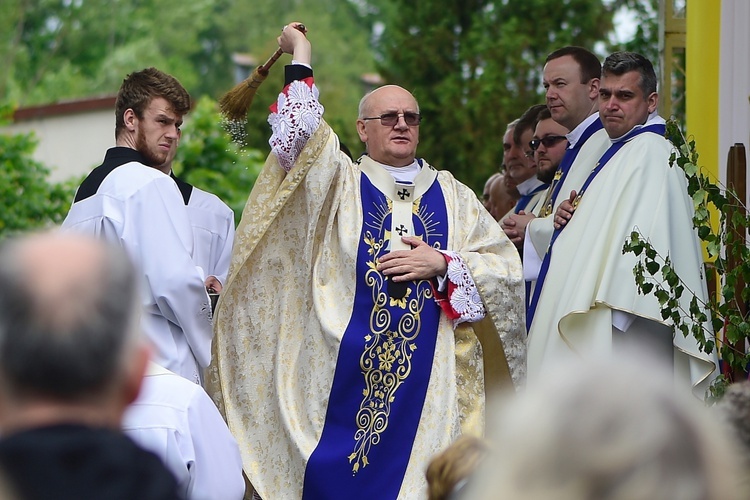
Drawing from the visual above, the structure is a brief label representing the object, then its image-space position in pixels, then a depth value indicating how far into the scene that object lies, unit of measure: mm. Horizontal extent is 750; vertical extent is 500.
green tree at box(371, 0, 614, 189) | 35784
